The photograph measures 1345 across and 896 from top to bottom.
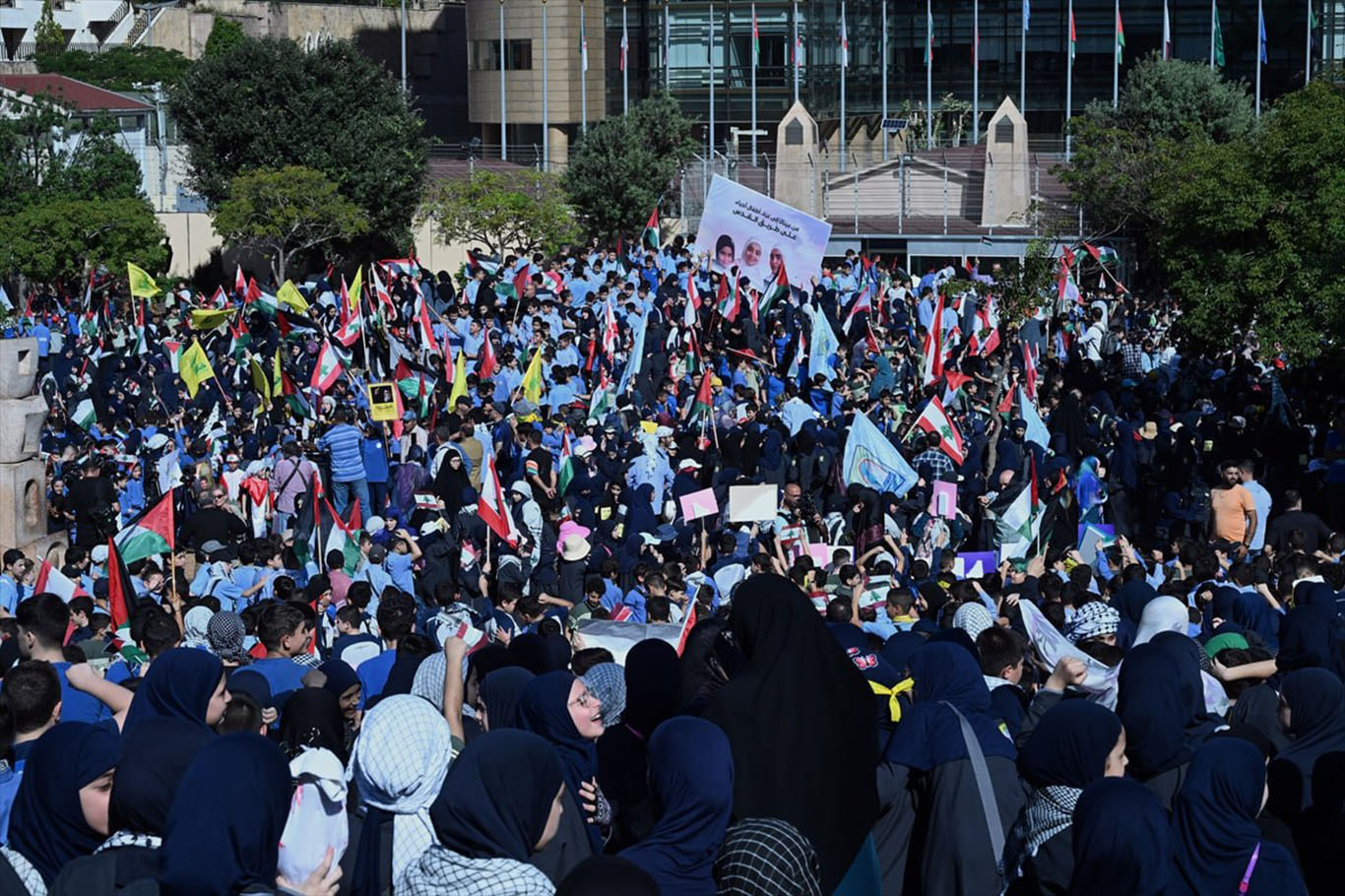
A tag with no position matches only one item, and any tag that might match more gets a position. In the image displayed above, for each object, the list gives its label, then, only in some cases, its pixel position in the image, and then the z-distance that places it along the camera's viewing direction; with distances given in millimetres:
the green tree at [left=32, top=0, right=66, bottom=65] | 74250
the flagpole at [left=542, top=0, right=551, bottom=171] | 55922
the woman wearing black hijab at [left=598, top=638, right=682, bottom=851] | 6543
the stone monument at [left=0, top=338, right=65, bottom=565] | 15969
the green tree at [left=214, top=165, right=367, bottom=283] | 39500
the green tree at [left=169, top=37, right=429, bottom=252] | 41844
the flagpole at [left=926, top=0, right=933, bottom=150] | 51906
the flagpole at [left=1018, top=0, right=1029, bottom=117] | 54006
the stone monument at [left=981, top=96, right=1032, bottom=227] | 45125
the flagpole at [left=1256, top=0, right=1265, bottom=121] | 48781
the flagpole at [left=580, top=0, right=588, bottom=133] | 53938
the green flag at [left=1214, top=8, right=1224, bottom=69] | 51091
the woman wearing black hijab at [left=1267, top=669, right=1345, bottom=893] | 6621
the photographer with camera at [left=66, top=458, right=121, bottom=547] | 15938
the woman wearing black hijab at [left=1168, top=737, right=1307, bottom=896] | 5578
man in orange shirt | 13453
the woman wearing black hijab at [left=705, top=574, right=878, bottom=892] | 5938
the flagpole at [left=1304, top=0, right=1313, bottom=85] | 52562
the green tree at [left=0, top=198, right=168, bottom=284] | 37062
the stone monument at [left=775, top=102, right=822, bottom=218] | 47656
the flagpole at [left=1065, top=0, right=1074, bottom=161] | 53350
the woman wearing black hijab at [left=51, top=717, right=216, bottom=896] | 5262
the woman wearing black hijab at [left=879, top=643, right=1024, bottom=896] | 6316
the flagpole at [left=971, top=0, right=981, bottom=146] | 52469
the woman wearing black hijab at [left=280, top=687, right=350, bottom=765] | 6957
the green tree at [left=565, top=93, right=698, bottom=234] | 45188
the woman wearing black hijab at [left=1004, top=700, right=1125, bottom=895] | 5746
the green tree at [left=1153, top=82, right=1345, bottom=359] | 21828
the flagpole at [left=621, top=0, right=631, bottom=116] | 54438
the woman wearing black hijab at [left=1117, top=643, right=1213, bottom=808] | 6453
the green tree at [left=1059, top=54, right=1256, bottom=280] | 37219
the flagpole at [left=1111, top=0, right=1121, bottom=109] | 51344
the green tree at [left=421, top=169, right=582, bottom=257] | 40156
